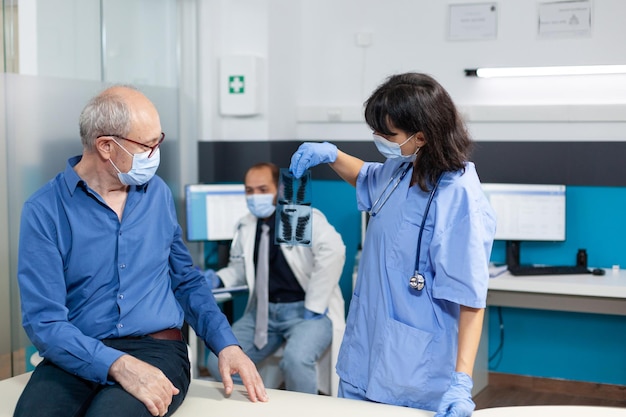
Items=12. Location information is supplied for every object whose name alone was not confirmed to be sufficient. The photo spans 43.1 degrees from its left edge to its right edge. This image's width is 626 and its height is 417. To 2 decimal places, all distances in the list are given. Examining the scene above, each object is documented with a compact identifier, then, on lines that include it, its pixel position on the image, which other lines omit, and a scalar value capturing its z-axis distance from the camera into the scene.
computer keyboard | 3.77
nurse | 1.90
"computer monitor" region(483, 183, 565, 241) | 3.92
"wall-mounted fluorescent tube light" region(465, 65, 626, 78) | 3.96
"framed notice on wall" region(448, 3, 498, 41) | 4.17
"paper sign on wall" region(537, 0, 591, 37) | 4.00
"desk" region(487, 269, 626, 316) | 3.52
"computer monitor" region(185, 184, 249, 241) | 4.06
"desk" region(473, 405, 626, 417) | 1.86
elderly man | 1.86
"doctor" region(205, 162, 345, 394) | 3.38
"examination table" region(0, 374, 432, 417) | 1.91
